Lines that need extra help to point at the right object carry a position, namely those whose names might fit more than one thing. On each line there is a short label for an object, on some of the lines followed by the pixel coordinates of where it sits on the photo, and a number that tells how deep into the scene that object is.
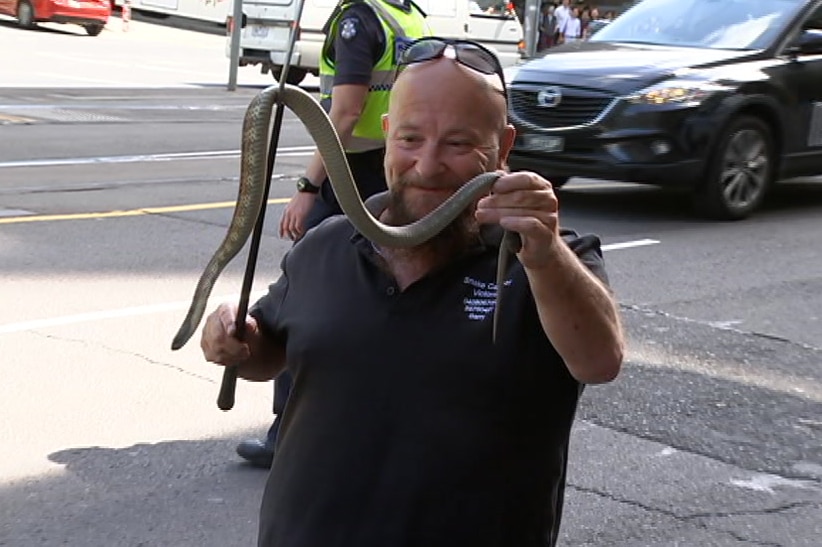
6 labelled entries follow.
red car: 34.47
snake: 2.18
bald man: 2.41
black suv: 11.18
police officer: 5.06
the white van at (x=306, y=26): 23.39
